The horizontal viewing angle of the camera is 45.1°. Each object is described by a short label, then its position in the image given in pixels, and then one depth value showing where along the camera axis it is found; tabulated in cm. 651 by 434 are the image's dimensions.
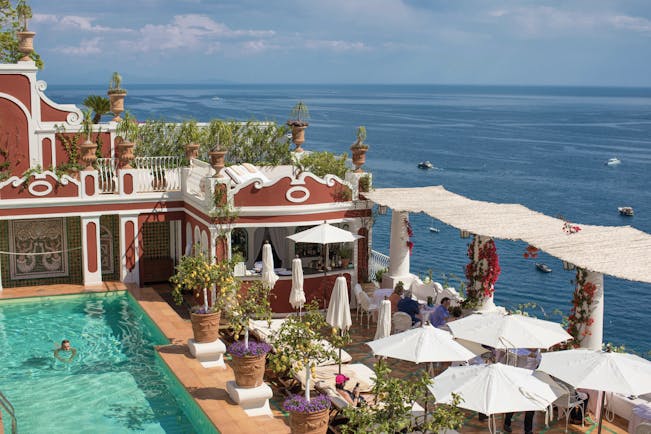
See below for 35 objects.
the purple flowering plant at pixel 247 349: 1507
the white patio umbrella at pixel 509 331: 1457
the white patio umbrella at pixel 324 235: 2022
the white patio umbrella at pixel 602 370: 1223
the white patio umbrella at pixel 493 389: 1176
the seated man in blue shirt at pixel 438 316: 1852
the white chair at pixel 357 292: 2118
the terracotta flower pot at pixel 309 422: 1283
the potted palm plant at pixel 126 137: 2447
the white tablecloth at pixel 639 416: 1370
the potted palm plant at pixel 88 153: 2414
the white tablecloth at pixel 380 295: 2075
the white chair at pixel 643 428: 1256
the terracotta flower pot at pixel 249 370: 1505
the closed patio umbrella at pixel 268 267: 2108
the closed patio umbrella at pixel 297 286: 2049
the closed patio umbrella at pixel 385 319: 1744
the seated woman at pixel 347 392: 1430
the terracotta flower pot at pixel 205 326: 1769
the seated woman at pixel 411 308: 1919
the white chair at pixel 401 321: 1891
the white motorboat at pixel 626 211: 6519
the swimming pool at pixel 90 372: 1505
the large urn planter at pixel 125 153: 2441
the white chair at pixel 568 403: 1414
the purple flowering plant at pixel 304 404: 1284
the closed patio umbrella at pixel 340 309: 1798
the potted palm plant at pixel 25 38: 2503
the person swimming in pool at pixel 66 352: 1855
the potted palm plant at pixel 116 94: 2645
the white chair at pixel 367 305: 2056
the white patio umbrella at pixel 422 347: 1384
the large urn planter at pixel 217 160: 2117
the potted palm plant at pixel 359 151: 2266
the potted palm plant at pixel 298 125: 2594
